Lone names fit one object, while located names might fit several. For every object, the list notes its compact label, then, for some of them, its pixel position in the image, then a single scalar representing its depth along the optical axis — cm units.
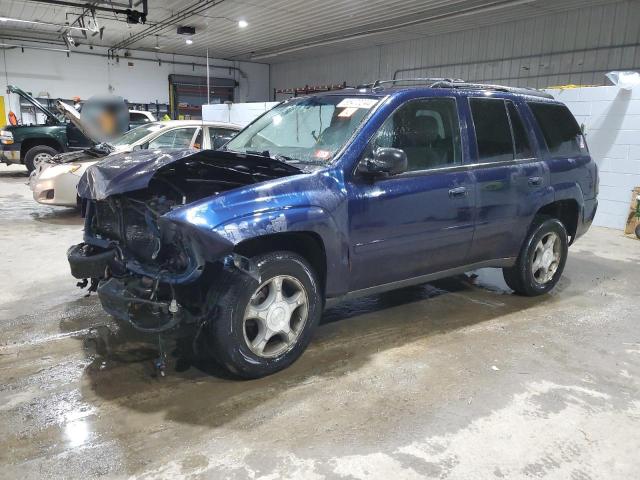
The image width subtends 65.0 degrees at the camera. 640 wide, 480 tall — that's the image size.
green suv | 1185
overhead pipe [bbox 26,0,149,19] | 1160
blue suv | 277
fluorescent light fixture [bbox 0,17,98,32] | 1401
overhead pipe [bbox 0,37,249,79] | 1841
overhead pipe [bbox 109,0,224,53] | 1309
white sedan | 716
